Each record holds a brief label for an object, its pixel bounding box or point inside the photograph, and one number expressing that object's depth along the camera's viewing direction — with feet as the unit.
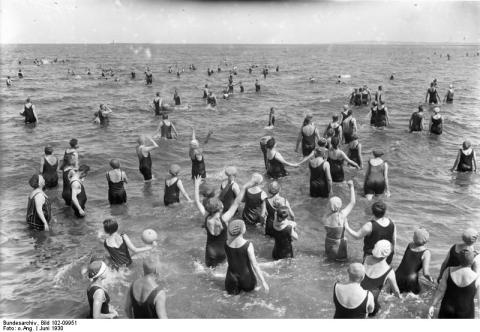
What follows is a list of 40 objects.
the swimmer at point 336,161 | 46.61
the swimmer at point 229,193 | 36.86
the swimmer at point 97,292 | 23.00
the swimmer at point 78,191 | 40.70
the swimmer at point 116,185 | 43.80
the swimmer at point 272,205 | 32.14
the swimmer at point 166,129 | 74.43
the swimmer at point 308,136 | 57.41
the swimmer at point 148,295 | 20.93
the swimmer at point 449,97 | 113.50
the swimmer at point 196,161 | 50.98
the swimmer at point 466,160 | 52.70
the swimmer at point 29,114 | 92.73
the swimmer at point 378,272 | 23.61
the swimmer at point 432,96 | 106.09
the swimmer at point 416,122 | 77.50
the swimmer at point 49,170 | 48.88
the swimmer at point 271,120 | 87.52
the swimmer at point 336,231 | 29.84
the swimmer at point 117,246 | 28.34
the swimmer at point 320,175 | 42.73
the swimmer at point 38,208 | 36.42
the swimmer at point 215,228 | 28.50
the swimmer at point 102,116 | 97.25
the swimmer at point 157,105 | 102.42
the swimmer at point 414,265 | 25.61
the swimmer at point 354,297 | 20.55
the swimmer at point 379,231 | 28.25
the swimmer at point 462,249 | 23.89
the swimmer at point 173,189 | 41.48
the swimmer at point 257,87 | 150.70
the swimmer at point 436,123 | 76.07
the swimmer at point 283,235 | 30.12
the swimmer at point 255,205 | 35.17
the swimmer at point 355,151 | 50.75
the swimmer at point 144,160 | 50.65
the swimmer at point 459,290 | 22.40
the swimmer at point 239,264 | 25.40
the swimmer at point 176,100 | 119.45
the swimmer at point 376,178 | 43.29
